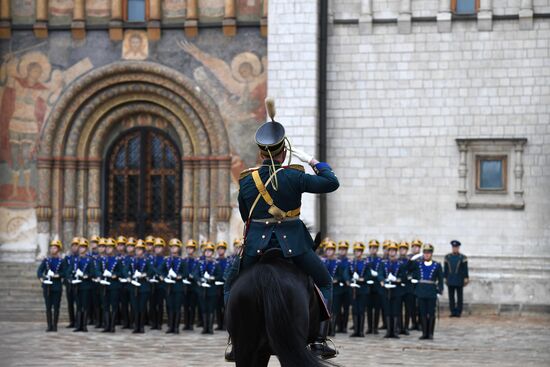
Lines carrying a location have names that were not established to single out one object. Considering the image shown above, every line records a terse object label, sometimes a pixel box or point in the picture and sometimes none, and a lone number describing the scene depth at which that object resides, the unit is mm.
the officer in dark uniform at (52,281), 20188
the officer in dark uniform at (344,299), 20172
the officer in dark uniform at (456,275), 23000
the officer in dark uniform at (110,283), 20375
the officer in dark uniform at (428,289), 19047
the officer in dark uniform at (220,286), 20484
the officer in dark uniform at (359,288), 19812
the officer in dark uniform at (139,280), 20531
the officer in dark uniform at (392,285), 19938
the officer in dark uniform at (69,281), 20609
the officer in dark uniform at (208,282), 20172
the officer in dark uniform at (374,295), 20094
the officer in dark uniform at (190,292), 20750
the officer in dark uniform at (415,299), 20372
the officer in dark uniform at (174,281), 20438
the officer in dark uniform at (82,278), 20359
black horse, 8688
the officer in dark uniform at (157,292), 20859
